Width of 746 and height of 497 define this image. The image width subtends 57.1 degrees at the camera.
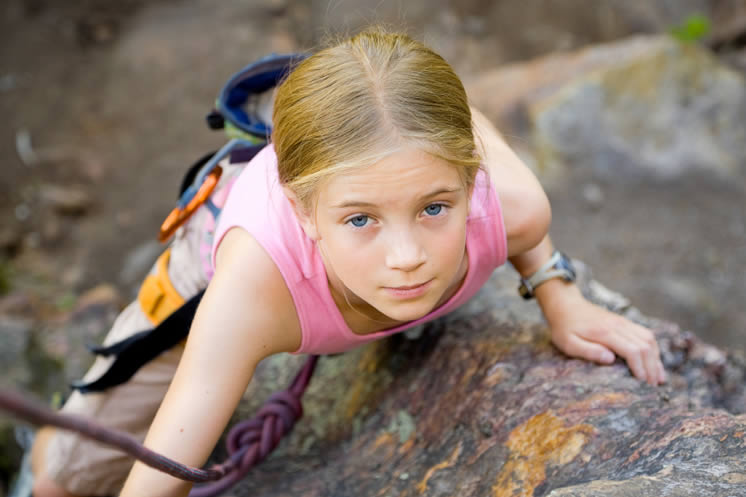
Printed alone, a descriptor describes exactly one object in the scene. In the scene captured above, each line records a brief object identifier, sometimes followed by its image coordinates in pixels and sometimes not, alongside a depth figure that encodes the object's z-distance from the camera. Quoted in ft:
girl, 3.90
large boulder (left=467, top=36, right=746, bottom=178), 13.03
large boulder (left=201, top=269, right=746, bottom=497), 4.17
